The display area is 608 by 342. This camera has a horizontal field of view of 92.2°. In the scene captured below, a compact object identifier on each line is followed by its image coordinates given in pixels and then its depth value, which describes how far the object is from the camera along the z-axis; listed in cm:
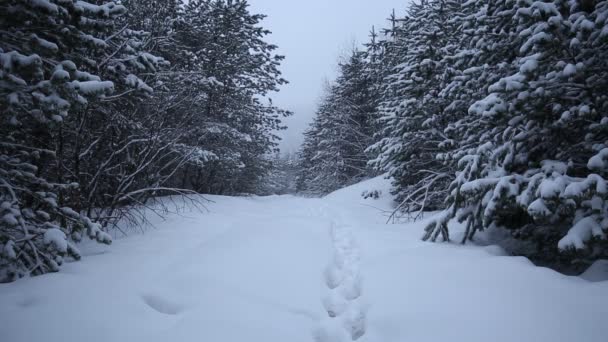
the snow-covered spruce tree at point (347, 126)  1997
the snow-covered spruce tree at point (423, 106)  831
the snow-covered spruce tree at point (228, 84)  1158
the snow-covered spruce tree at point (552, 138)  300
